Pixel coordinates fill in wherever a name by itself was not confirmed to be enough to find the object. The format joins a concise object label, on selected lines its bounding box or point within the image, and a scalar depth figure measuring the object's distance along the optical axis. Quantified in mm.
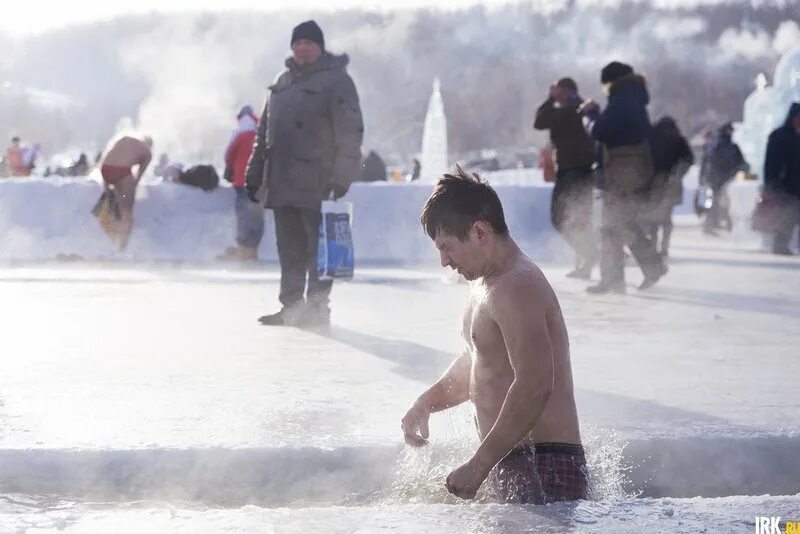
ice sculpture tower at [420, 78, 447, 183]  56409
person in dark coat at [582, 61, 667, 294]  9617
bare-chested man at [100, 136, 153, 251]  13359
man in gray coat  7559
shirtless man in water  3064
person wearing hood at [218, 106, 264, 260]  13445
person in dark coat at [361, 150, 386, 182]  21370
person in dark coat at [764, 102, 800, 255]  14453
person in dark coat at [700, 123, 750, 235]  18578
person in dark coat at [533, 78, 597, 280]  10846
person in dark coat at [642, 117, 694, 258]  12039
